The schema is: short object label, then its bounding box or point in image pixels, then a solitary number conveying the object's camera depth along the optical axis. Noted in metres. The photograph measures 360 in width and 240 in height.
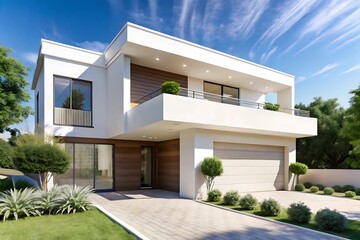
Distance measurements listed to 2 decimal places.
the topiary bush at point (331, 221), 6.54
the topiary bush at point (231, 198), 10.16
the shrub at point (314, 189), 15.11
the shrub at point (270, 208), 8.21
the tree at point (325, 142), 23.19
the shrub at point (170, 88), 10.55
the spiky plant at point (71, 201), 8.12
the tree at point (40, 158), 9.59
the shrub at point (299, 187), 15.70
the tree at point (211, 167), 11.49
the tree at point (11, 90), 19.80
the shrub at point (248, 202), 9.28
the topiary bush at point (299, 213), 7.29
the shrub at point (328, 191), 14.15
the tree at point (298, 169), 15.73
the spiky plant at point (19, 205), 7.28
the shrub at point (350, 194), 13.26
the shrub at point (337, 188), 15.19
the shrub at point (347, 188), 14.91
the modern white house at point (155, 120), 11.83
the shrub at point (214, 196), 11.19
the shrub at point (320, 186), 16.10
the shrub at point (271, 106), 14.77
